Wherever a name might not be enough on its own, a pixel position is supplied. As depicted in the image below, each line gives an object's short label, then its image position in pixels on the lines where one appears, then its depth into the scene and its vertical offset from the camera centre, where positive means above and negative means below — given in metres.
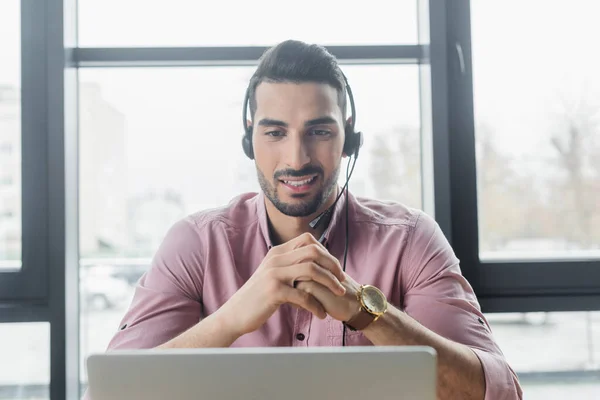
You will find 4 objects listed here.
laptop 0.64 -0.18
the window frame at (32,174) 1.85 +0.17
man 1.39 -0.07
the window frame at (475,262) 1.90 -0.16
